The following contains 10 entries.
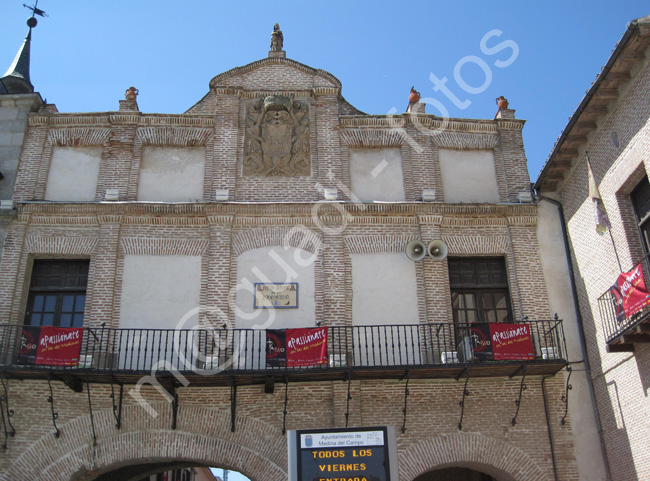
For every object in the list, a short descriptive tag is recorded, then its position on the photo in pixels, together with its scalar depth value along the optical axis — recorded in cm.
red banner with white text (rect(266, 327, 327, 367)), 1257
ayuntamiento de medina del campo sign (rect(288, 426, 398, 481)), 977
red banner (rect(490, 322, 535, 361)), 1269
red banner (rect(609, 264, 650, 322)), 1099
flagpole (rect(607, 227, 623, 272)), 1253
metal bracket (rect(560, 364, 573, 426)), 1309
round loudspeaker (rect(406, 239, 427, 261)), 1439
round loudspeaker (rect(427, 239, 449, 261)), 1441
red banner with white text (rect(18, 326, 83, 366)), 1241
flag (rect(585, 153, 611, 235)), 1315
